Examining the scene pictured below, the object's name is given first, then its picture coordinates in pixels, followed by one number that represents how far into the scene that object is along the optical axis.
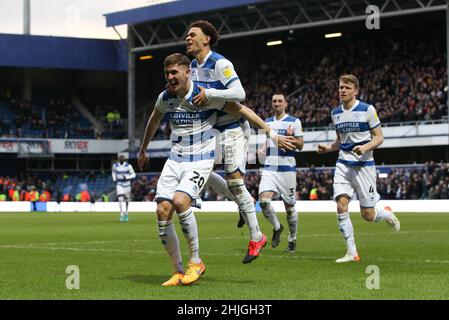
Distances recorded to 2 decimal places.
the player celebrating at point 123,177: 32.06
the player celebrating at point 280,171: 15.86
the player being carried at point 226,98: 10.40
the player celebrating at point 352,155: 13.47
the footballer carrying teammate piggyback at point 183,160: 9.88
